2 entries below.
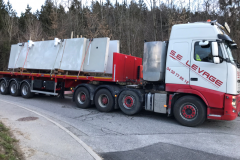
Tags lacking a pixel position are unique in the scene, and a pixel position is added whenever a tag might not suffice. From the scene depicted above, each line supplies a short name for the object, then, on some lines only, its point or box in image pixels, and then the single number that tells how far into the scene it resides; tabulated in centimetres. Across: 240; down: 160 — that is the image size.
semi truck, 602
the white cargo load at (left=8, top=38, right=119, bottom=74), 920
